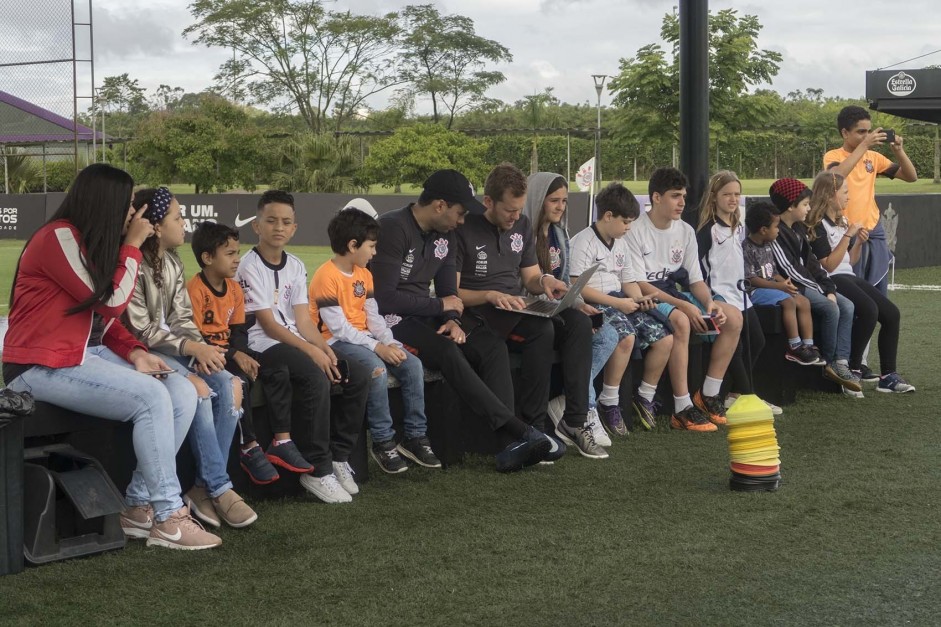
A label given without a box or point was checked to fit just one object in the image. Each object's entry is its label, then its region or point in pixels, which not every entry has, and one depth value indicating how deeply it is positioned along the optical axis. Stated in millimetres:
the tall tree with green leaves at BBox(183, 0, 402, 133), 48094
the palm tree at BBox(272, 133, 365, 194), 32406
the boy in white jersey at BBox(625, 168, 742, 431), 6082
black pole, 6965
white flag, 18494
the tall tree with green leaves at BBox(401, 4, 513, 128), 49531
